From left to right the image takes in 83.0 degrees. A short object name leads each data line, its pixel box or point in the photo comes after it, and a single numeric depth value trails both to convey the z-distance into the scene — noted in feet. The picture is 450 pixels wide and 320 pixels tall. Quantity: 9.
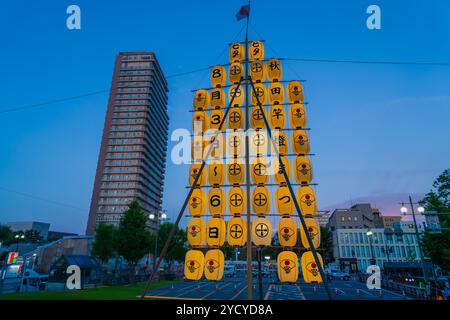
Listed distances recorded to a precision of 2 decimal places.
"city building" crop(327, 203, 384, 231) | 220.84
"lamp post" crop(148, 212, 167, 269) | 102.96
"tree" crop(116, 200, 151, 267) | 103.30
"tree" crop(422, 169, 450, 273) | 83.46
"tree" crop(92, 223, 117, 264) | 124.77
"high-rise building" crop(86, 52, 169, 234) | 246.88
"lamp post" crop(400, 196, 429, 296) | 62.95
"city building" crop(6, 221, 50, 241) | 260.83
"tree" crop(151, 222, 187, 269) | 149.38
